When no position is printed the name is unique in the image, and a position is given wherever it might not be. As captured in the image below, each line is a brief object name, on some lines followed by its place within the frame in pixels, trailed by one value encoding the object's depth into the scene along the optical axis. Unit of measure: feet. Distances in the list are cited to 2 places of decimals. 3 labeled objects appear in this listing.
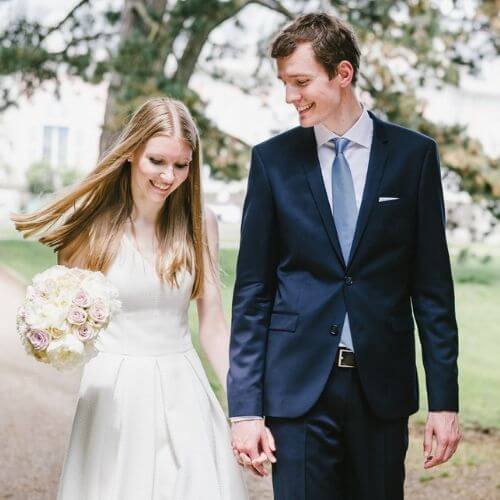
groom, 8.89
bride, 10.99
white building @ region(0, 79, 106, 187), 40.01
